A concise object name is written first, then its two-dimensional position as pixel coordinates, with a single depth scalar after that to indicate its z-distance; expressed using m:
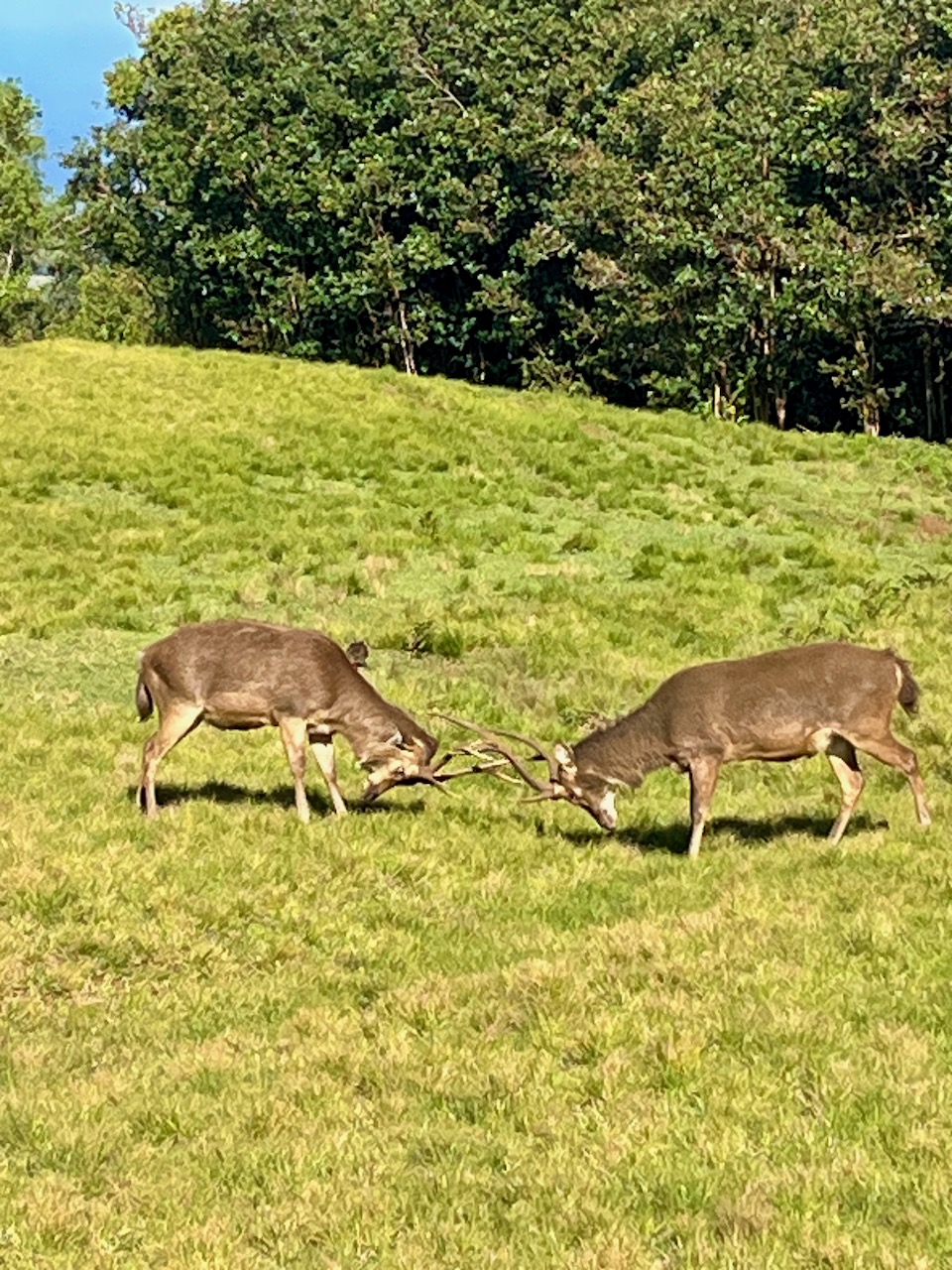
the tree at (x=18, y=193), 87.00
